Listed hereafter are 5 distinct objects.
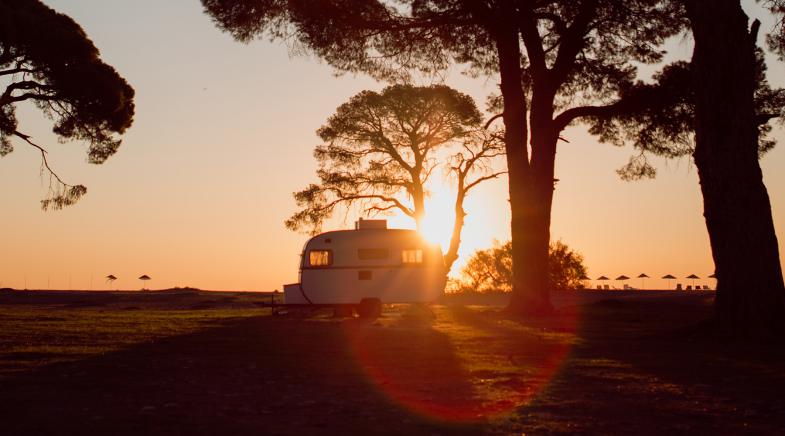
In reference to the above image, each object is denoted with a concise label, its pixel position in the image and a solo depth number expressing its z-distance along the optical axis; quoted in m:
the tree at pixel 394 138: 39.34
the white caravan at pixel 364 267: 22.66
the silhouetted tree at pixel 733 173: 12.07
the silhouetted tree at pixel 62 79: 27.62
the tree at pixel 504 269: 56.41
